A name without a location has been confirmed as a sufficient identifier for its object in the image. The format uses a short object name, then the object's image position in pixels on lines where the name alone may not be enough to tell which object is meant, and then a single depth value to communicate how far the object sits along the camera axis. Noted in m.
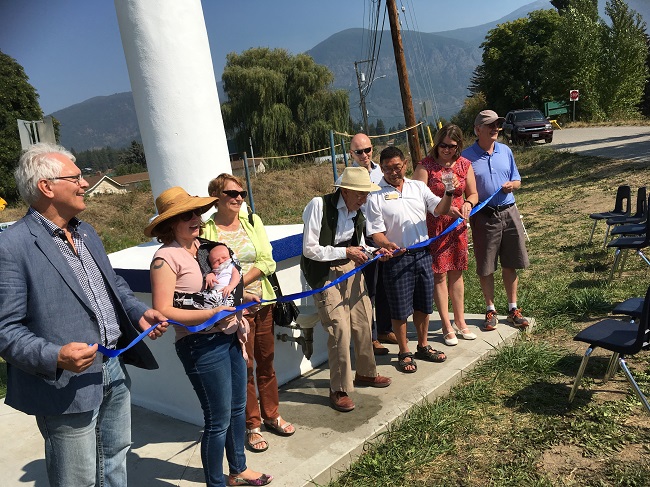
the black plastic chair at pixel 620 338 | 3.55
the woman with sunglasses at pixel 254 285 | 3.51
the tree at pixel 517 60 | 50.59
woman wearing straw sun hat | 2.77
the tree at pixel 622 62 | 32.81
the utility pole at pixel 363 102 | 32.70
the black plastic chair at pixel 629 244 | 6.45
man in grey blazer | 2.23
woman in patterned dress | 4.96
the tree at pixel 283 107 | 39.56
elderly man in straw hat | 3.96
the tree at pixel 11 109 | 36.09
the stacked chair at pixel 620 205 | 8.59
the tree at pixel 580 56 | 34.75
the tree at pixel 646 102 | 47.00
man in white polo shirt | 4.50
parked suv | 25.61
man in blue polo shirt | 5.24
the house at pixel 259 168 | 32.06
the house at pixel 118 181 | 49.16
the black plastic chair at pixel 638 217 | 8.02
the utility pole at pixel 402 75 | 14.45
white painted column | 4.41
